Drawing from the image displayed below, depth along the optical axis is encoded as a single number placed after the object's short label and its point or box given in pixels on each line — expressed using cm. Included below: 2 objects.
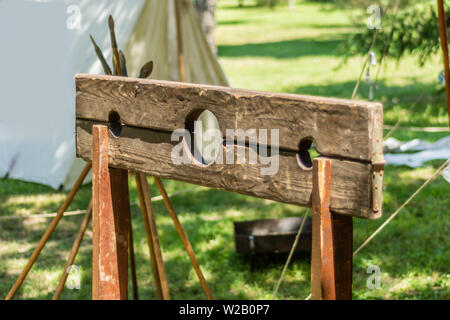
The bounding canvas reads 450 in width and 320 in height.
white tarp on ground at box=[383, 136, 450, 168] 612
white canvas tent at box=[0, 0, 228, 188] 563
